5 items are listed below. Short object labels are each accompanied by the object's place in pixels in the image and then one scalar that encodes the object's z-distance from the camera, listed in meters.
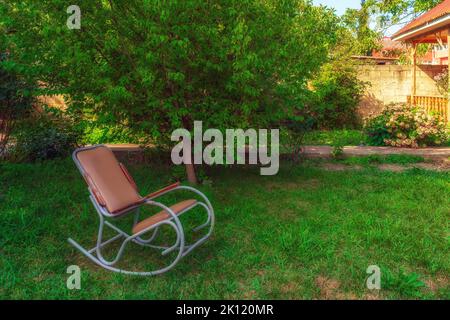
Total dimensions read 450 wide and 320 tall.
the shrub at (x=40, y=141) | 7.15
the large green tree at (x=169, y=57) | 4.57
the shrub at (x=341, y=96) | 10.67
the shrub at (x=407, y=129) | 8.34
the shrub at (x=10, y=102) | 5.81
